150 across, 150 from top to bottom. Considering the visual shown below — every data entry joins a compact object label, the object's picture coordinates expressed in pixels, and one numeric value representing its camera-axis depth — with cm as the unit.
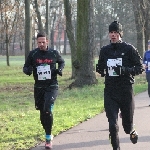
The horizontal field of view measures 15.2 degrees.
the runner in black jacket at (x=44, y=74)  971
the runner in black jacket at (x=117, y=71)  822
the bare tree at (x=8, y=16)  5719
